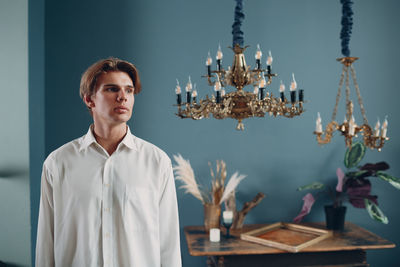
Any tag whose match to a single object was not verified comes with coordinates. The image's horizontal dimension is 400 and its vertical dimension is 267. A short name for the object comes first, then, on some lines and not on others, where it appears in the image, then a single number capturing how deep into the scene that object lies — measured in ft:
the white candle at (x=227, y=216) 9.01
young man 5.61
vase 9.57
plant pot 9.62
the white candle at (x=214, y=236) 8.91
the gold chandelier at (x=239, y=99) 5.97
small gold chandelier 6.53
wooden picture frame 8.42
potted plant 9.45
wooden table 8.28
